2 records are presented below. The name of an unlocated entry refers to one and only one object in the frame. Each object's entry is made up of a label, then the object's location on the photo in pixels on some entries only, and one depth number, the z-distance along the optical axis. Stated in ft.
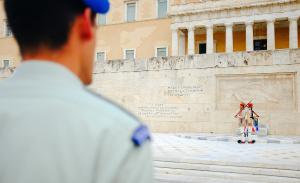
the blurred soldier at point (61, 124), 3.00
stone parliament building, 57.93
